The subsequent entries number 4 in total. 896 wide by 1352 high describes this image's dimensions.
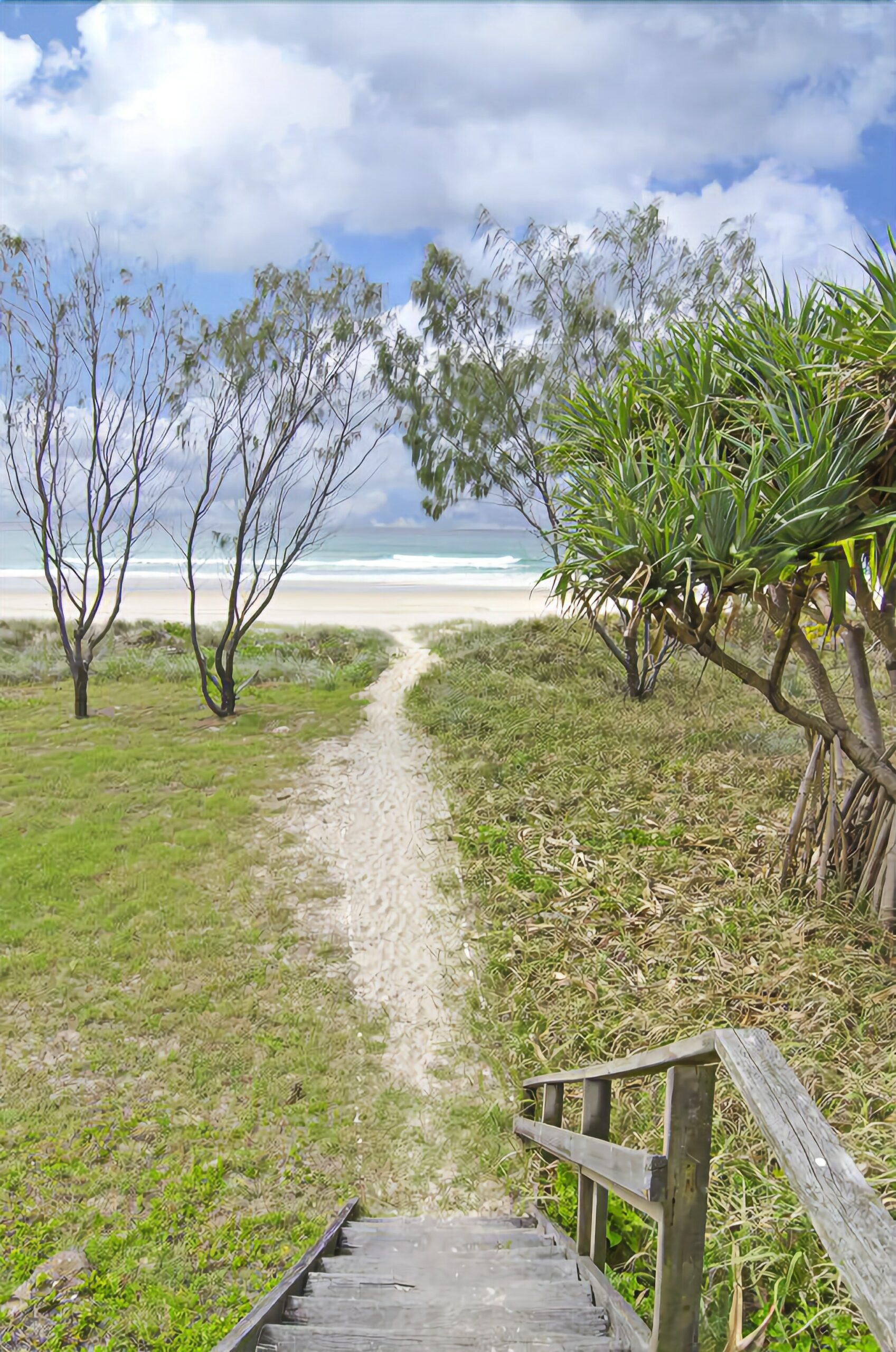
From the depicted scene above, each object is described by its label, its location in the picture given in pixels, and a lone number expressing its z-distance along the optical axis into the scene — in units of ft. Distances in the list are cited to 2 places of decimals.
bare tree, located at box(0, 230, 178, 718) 36.91
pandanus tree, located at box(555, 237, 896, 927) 11.68
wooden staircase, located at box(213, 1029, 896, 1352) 3.80
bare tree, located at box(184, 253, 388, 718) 36.76
